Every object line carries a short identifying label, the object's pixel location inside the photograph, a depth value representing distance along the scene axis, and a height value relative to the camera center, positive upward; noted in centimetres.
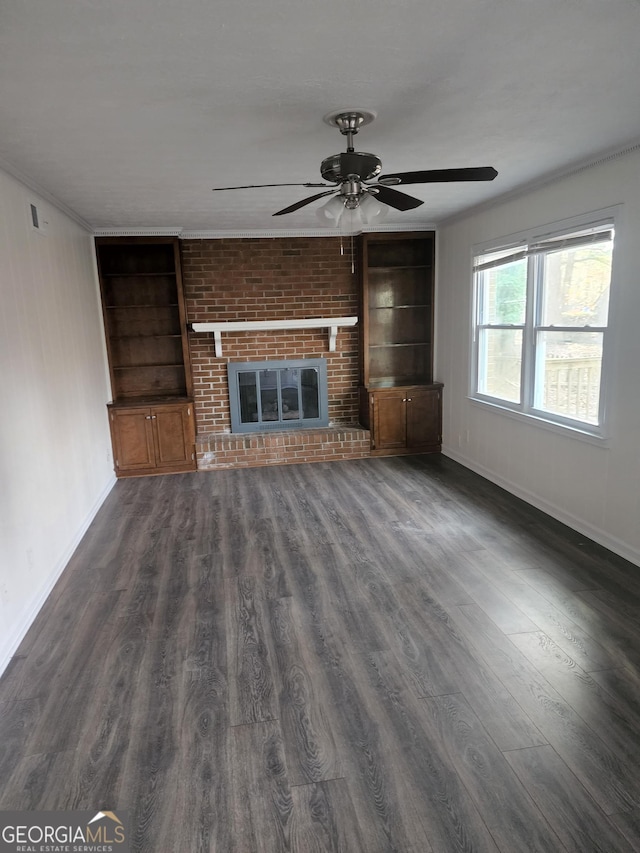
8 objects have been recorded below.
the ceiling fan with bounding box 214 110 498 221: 250 +68
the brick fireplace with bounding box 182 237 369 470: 591 +15
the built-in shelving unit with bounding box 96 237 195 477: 559 -27
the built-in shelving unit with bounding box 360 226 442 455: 611 -27
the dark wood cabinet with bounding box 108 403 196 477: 557 -112
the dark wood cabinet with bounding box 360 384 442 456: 609 -109
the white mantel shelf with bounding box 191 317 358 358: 575 +1
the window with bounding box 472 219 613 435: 368 -5
